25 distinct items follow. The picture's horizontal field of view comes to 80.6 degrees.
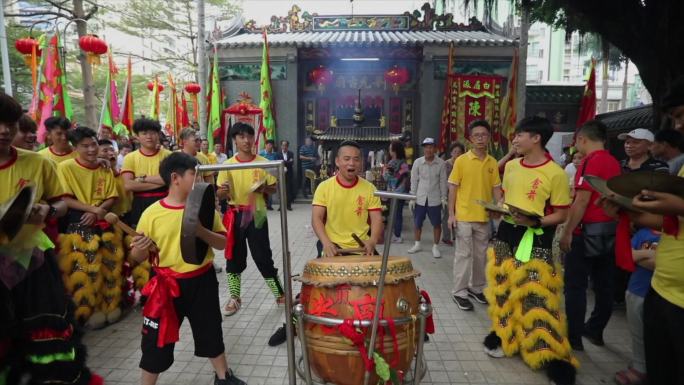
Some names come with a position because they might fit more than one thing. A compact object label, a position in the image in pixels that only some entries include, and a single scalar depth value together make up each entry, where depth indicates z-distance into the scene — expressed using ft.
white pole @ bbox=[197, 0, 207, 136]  33.83
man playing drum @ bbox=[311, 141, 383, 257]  11.24
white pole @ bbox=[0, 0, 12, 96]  30.81
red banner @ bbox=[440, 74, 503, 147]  36.42
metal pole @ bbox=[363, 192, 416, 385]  5.86
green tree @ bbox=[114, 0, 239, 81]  65.31
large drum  7.09
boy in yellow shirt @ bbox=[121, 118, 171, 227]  14.11
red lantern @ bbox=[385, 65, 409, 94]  39.34
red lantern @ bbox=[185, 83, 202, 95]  42.06
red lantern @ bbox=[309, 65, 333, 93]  40.40
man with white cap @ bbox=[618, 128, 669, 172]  12.29
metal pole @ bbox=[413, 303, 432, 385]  7.19
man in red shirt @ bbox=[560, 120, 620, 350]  10.54
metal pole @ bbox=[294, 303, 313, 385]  7.05
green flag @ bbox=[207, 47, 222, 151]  37.27
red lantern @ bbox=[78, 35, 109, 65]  26.78
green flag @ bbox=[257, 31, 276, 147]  37.40
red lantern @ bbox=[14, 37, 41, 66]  26.87
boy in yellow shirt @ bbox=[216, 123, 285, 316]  14.02
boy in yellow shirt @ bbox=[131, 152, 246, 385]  8.36
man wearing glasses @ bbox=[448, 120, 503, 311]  14.67
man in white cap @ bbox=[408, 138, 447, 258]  22.44
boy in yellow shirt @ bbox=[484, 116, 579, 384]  10.37
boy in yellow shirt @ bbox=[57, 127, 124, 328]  12.60
